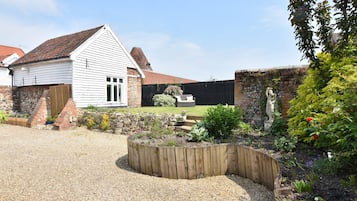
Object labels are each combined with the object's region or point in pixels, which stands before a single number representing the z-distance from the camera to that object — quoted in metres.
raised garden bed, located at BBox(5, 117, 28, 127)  11.24
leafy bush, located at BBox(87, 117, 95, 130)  10.34
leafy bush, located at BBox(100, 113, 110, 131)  9.79
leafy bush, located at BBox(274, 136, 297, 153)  4.16
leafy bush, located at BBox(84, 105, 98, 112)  11.40
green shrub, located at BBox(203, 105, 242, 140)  5.41
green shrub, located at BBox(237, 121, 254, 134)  6.18
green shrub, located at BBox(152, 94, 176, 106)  15.55
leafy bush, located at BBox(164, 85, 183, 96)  16.48
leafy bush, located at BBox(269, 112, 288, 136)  5.60
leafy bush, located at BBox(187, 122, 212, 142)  5.18
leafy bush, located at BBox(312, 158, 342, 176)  3.03
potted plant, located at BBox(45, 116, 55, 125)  11.19
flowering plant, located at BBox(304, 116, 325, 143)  3.40
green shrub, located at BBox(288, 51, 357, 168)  2.93
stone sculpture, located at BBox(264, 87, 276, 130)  6.40
